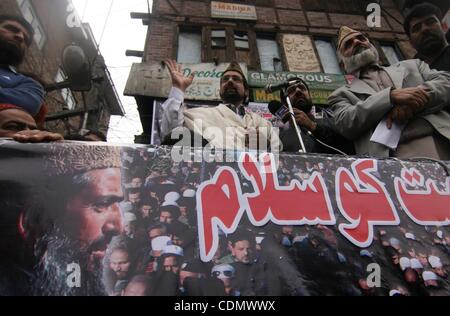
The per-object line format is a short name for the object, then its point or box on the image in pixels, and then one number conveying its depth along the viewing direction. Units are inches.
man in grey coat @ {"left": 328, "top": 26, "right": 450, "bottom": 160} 77.8
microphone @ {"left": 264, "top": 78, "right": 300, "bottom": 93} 101.8
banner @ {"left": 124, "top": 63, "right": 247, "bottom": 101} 238.7
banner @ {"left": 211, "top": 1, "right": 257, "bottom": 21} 333.4
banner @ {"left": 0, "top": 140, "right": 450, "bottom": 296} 45.5
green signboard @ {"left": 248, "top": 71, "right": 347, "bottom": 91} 263.9
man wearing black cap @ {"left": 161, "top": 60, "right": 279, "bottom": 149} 86.6
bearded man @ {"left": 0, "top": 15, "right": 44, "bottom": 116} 79.2
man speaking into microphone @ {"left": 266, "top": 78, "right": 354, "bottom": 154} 99.7
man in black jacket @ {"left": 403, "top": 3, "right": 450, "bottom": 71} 99.5
